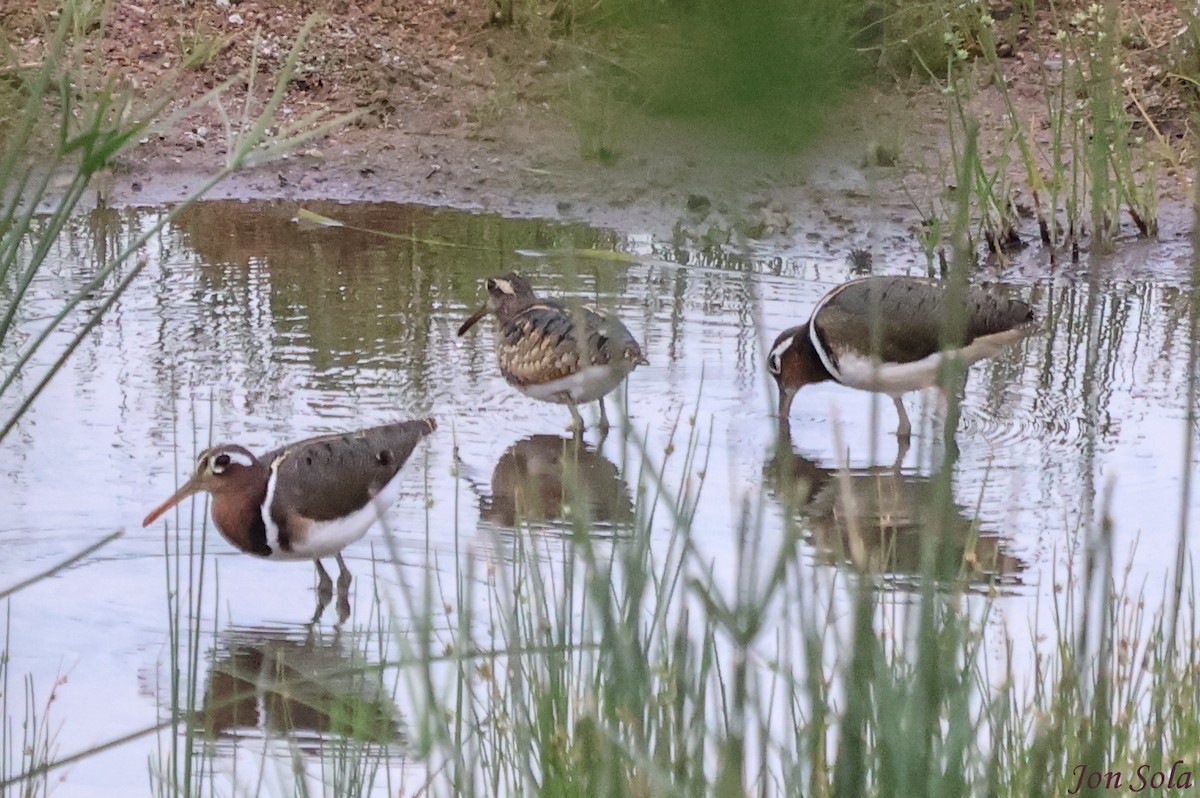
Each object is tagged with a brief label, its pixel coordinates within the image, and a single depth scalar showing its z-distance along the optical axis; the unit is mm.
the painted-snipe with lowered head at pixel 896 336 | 12031
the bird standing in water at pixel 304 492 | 8836
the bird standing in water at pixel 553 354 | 11273
